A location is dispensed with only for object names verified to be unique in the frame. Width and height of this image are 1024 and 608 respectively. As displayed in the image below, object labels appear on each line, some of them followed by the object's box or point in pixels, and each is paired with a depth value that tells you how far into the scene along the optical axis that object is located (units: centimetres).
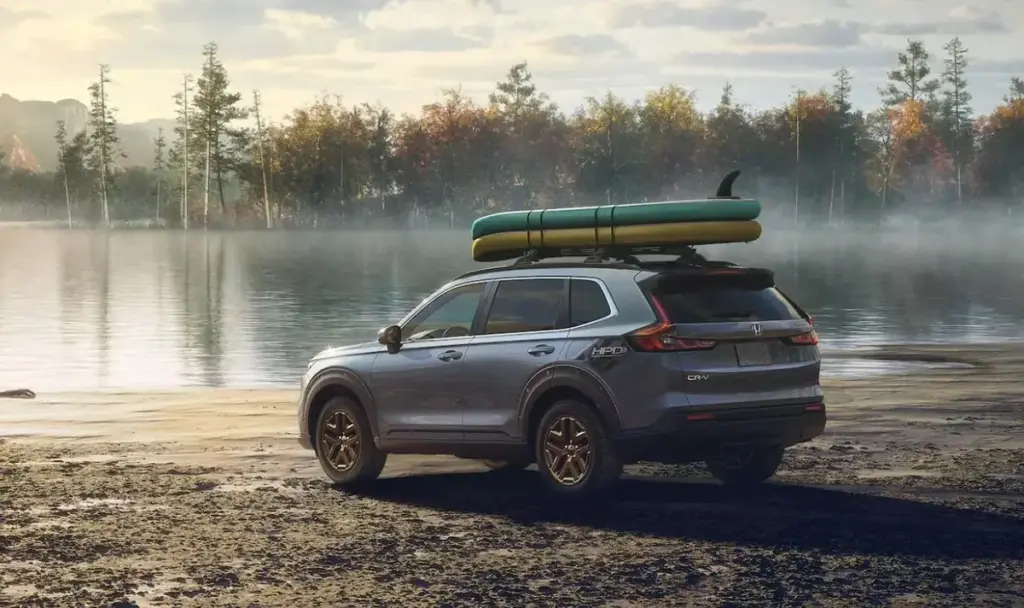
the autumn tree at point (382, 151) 17938
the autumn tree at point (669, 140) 18050
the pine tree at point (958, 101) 19238
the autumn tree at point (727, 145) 18250
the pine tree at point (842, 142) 17488
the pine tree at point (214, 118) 19038
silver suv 1069
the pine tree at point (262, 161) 17750
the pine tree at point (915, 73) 19188
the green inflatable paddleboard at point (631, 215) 1104
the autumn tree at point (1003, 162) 18462
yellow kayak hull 1104
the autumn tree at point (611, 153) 17438
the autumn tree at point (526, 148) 18325
